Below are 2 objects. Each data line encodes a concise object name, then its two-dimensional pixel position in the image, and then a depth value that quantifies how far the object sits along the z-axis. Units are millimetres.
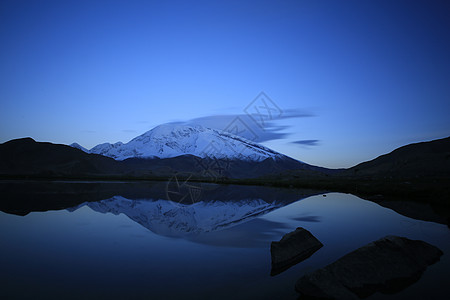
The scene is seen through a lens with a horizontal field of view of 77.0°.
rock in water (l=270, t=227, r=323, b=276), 9867
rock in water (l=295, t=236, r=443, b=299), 7230
